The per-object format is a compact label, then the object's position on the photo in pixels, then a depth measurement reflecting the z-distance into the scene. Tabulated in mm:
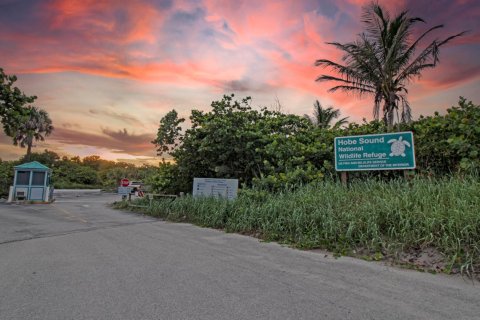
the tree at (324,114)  31053
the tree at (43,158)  44694
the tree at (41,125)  41812
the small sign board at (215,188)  10624
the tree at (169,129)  13836
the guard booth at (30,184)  22453
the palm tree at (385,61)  17906
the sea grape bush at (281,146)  7707
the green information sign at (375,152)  7996
